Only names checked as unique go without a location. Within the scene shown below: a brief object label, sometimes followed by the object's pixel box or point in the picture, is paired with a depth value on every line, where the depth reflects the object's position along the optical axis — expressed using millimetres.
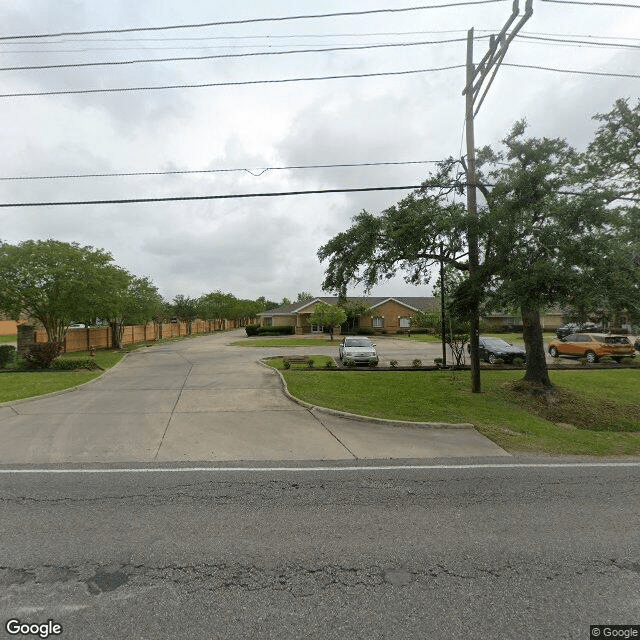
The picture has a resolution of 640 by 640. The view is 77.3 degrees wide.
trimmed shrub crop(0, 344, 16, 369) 18453
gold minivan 20328
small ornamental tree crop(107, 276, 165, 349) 28953
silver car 19172
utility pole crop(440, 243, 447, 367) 17956
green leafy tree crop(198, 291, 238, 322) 68000
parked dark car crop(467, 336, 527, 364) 19797
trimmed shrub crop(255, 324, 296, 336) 48781
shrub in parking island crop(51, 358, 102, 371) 17830
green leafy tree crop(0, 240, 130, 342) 18984
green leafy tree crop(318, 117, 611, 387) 9680
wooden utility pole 10711
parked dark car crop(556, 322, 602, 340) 33781
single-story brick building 50344
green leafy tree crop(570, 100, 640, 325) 9406
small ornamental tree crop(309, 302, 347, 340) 41250
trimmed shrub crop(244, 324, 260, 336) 49000
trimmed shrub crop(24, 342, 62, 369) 17964
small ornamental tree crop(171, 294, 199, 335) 63778
